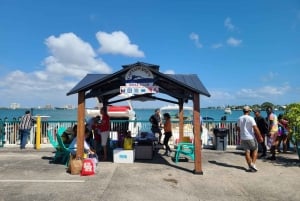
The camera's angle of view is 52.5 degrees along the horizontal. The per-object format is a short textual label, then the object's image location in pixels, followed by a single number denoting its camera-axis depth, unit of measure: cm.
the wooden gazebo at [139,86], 888
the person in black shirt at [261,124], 1152
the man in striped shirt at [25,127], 1337
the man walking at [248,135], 908
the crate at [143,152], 1072
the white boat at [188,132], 1475
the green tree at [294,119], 1001
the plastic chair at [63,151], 958
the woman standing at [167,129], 1156
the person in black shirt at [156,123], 1424
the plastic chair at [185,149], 1019
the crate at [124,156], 1001
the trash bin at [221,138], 1340
